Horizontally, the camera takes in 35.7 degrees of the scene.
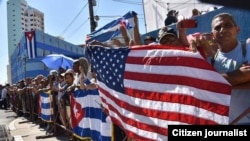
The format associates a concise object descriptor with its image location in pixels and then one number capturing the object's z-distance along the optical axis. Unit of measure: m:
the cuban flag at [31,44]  35.84
